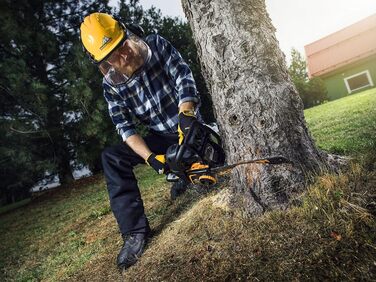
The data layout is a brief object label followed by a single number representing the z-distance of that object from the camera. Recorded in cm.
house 2088
